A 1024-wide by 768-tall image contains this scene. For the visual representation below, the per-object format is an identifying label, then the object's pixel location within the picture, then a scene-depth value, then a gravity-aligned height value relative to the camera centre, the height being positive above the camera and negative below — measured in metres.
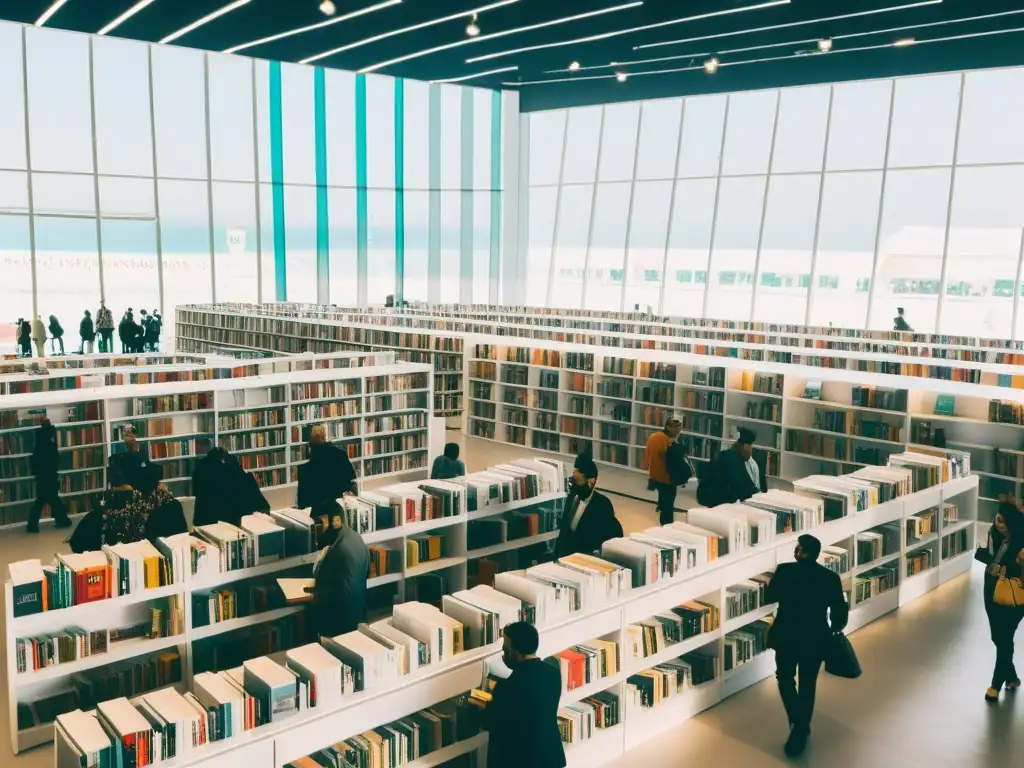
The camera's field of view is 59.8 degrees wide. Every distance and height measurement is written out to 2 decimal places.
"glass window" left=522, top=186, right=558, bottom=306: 24.62 +1.05
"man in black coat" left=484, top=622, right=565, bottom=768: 3.75 -1.82
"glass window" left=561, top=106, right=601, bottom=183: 23.20 +3.60
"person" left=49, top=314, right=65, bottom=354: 19.08 -1.39
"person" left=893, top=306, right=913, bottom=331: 17.75 -0.65
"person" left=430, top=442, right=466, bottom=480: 7.62 -1.63
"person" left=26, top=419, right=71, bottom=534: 8.41 -1.99
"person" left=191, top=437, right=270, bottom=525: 7.00 -1.74
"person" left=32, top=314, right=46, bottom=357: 18.12 -1.45
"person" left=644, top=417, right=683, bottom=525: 8.27 -1.73
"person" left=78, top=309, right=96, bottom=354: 18.98 -1.38
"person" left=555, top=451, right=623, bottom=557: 6.05 -1.60
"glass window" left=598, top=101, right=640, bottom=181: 22.33 +3.54
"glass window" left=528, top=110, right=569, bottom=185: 24.28 +3.70
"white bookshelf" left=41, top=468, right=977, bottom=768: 3.73 -1.90
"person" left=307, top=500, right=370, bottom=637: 4.99 -1.70
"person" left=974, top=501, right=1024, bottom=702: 5.37 -1.68
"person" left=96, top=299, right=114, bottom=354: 19.33 -1.32
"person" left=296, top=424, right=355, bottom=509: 7.44 -1.68
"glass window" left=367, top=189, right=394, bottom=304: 24.00 +0.76
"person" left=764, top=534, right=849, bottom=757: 4.92 -1.85
